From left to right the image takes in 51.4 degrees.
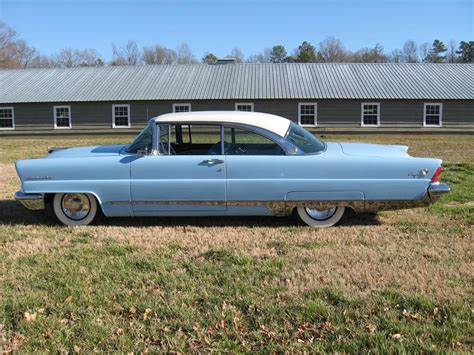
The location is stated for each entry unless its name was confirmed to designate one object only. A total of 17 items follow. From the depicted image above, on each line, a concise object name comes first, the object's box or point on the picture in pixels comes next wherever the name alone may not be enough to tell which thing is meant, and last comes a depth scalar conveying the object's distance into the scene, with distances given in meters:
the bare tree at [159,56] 75.00
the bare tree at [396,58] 69.45
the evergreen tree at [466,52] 72.31
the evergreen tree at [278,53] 80.49
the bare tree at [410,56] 70.18
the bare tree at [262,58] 77.50
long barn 28.36
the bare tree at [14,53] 67.81
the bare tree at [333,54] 71.69
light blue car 5.73
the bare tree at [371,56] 66.93
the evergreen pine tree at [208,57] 68.41
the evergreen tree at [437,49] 75.81
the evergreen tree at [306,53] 62.16
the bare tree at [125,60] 69.05
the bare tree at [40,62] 70.94
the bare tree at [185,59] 71.06
